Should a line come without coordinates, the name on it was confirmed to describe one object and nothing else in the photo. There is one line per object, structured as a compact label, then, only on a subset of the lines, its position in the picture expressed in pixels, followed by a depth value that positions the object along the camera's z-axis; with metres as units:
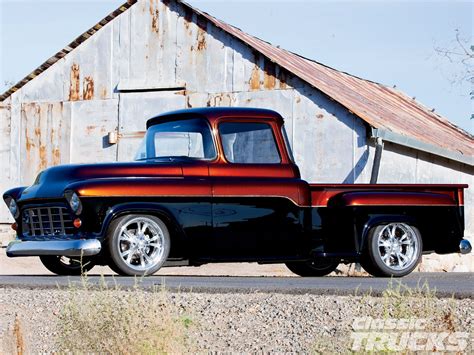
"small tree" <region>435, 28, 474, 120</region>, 31.00
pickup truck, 11.41
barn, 20.00
